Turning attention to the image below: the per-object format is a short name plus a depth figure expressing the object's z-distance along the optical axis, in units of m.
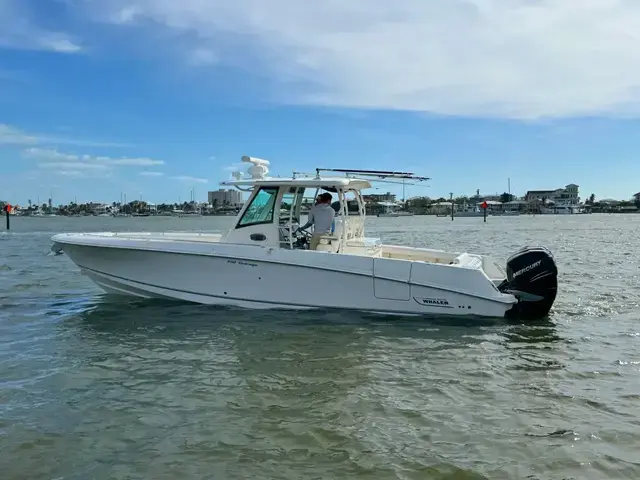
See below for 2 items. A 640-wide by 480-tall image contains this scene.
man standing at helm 10.74
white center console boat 9.94
